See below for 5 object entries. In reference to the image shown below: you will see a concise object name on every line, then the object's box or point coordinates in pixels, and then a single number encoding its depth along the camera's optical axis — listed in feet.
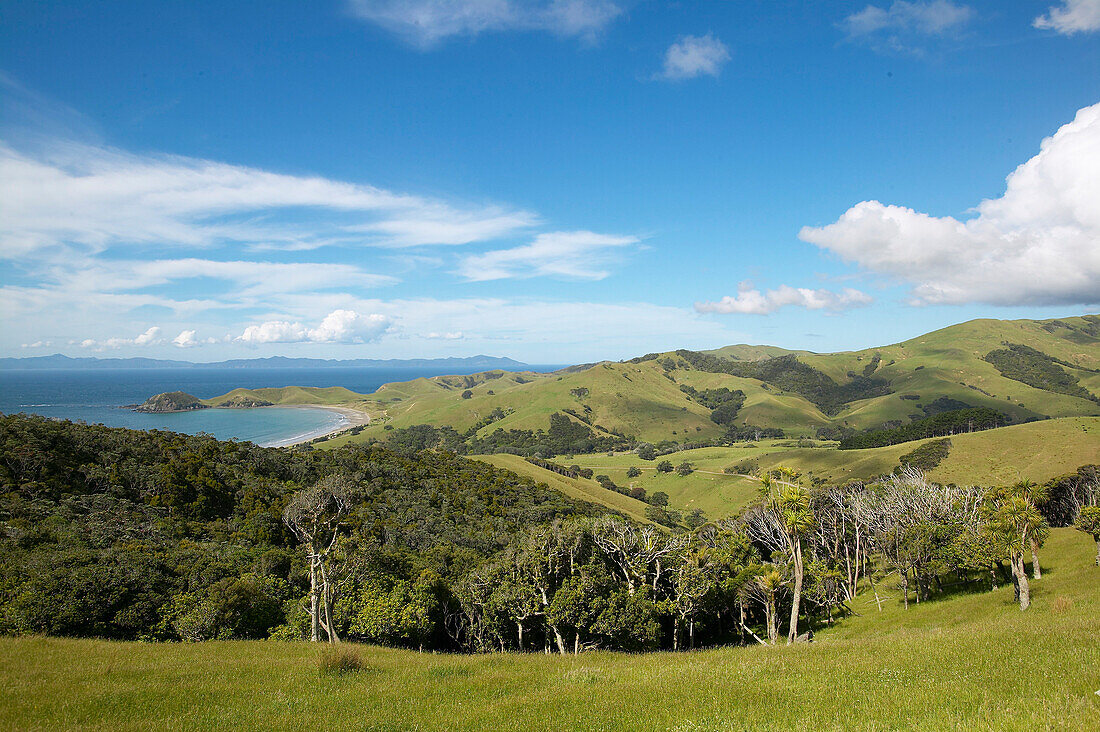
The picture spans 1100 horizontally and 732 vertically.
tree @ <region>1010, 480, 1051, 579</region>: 115.03
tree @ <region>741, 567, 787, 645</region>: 115.72
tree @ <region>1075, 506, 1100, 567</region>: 112.01
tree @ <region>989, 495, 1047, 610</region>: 89.76
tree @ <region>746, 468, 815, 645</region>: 83.66
